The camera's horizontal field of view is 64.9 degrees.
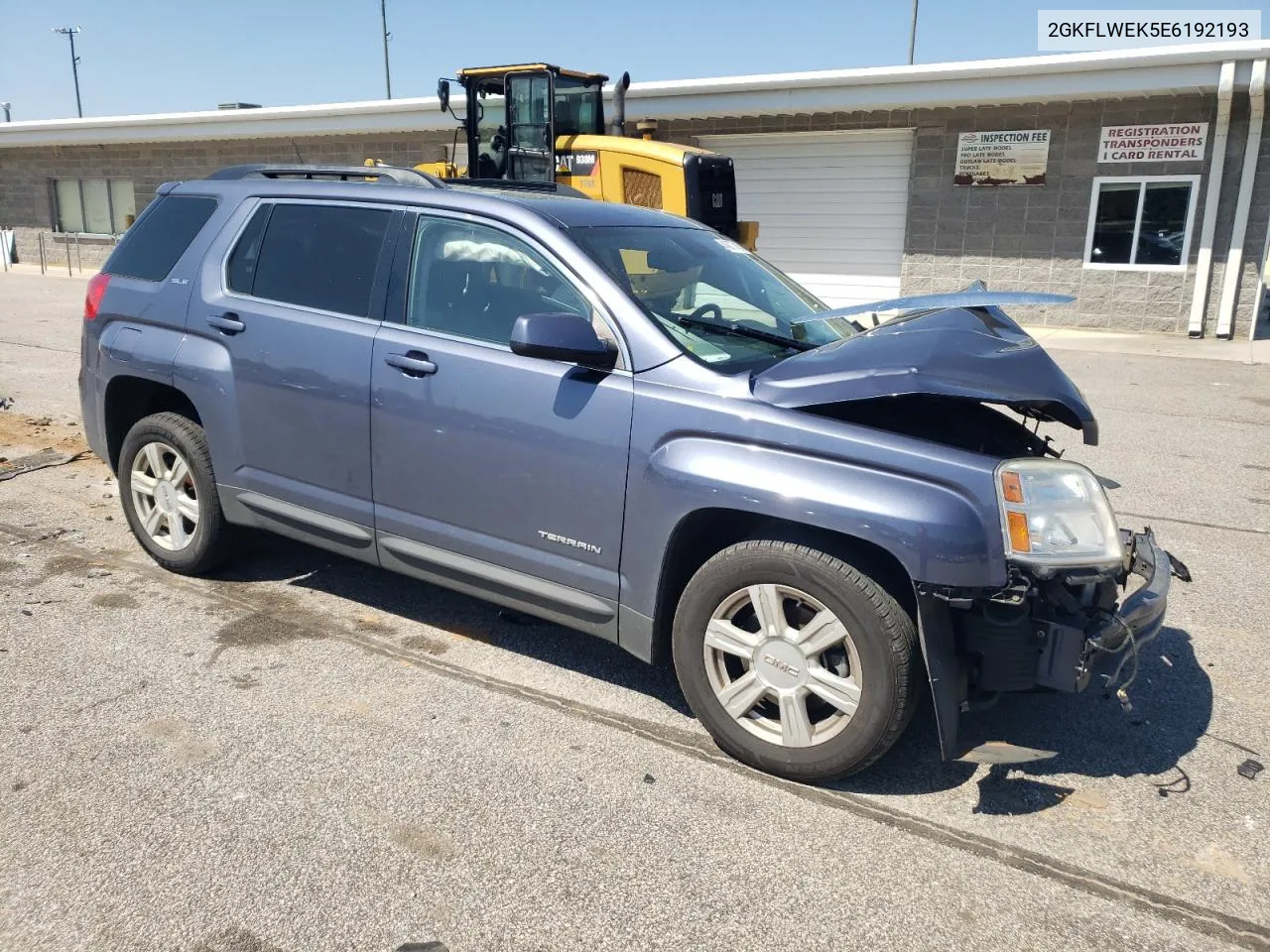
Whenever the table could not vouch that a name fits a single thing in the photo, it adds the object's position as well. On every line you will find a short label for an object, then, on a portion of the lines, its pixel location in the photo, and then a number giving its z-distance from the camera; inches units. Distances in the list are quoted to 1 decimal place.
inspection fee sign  650.8
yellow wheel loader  472.7
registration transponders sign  606.9
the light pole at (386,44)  1983.1
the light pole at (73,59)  2586.1
